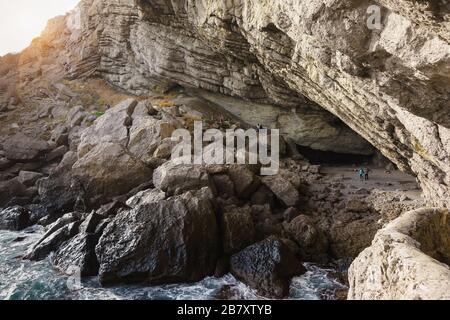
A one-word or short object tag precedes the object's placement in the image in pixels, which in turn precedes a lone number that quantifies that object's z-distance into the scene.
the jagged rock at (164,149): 26.89
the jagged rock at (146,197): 21.61
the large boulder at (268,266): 15.90
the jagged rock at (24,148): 32.59
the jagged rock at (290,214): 20.93
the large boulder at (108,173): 24.72
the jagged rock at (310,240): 18.64
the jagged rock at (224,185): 22.47
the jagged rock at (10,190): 28.02
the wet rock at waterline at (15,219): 24.38
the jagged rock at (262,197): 22.73
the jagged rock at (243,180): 22.89
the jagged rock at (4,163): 31.64
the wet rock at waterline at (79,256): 17.55
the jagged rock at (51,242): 19.66
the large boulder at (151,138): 27.20
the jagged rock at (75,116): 37.78
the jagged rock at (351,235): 18.61
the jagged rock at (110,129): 29.38
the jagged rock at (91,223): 19.66
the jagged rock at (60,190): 25.66
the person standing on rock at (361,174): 27.81
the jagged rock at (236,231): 17.98
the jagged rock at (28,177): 29.93
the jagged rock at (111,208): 21.22
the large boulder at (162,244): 16.69
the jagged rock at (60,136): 35.56
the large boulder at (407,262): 5.72
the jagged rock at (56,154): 33.75
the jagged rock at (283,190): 22.69
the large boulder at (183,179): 21.86
